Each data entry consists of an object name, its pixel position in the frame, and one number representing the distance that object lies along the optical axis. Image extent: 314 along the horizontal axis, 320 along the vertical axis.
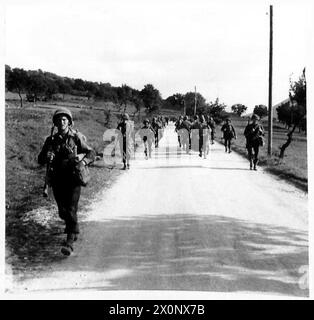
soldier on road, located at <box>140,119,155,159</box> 15.77
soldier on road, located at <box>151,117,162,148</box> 19.34
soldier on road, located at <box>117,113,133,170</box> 12.75
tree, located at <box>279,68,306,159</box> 12.61
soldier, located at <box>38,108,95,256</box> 5.25
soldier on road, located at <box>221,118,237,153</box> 18.11
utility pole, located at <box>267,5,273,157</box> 15.49
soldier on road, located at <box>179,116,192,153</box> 17.88
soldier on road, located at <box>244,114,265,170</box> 13.05
